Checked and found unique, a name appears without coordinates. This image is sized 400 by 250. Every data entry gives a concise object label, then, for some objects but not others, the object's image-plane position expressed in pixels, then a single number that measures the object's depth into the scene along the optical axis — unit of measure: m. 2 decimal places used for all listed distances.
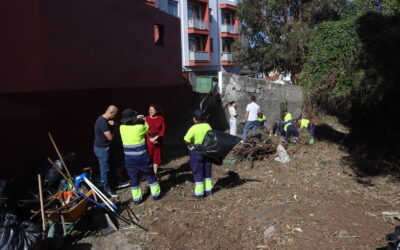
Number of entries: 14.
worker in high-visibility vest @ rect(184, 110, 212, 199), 5.74
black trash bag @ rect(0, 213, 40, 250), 3.63
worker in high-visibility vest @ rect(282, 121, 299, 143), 9.84
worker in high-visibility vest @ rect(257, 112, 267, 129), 11.41
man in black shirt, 5.91
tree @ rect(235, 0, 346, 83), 15.82
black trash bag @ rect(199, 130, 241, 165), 5.62
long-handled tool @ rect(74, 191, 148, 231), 4.61
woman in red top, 6.71
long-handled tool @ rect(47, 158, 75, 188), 4.92
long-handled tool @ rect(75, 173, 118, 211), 4.78
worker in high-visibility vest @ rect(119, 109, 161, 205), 5.50
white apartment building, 27.31
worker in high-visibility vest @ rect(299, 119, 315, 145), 9.94
